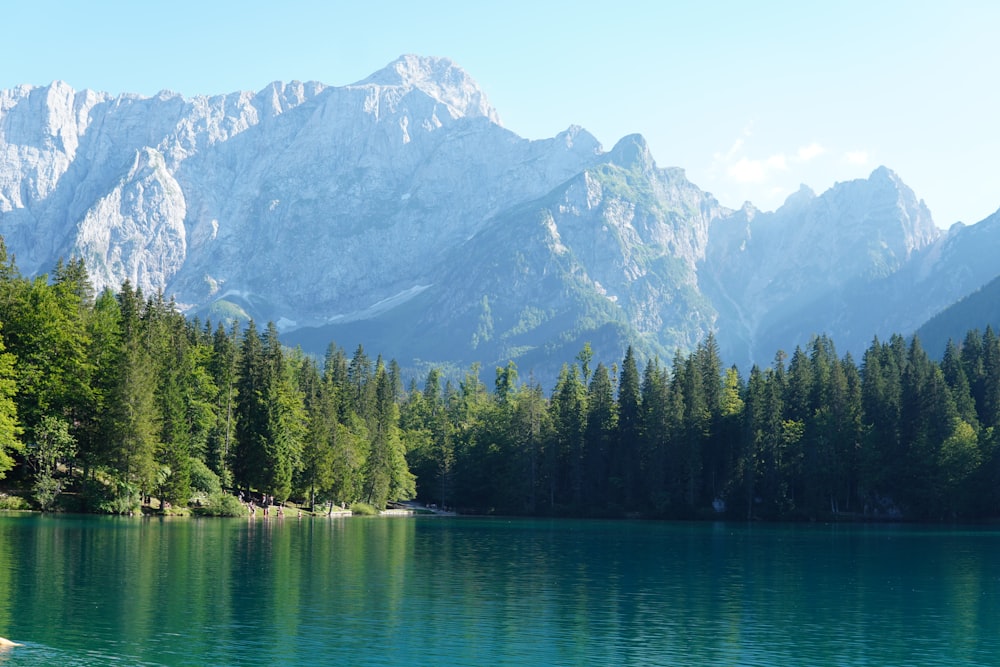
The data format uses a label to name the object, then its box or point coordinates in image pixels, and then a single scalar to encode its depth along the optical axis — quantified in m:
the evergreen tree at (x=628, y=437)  165.75
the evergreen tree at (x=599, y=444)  171.00
